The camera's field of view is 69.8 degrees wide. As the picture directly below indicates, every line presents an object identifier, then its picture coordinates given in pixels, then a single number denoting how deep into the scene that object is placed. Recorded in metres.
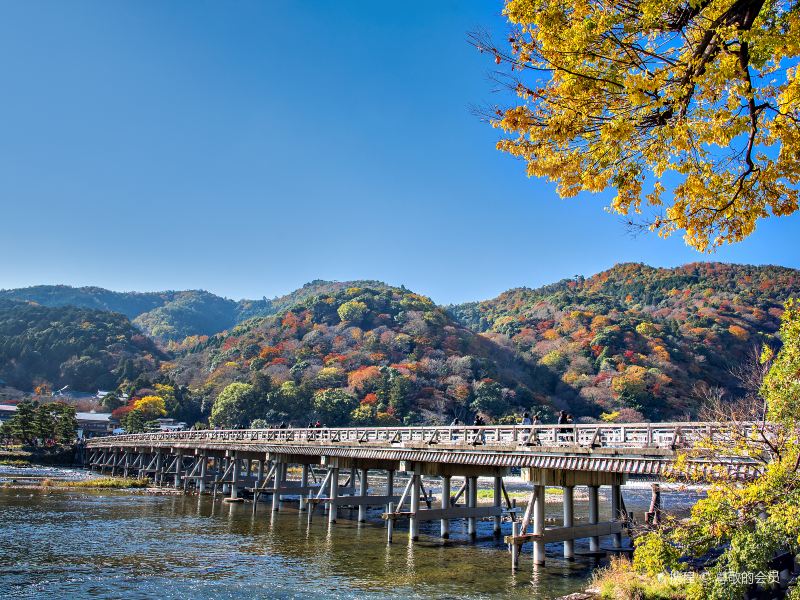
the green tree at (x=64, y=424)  65.62
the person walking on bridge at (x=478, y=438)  19.95
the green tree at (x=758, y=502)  8.59
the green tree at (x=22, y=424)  62.03
